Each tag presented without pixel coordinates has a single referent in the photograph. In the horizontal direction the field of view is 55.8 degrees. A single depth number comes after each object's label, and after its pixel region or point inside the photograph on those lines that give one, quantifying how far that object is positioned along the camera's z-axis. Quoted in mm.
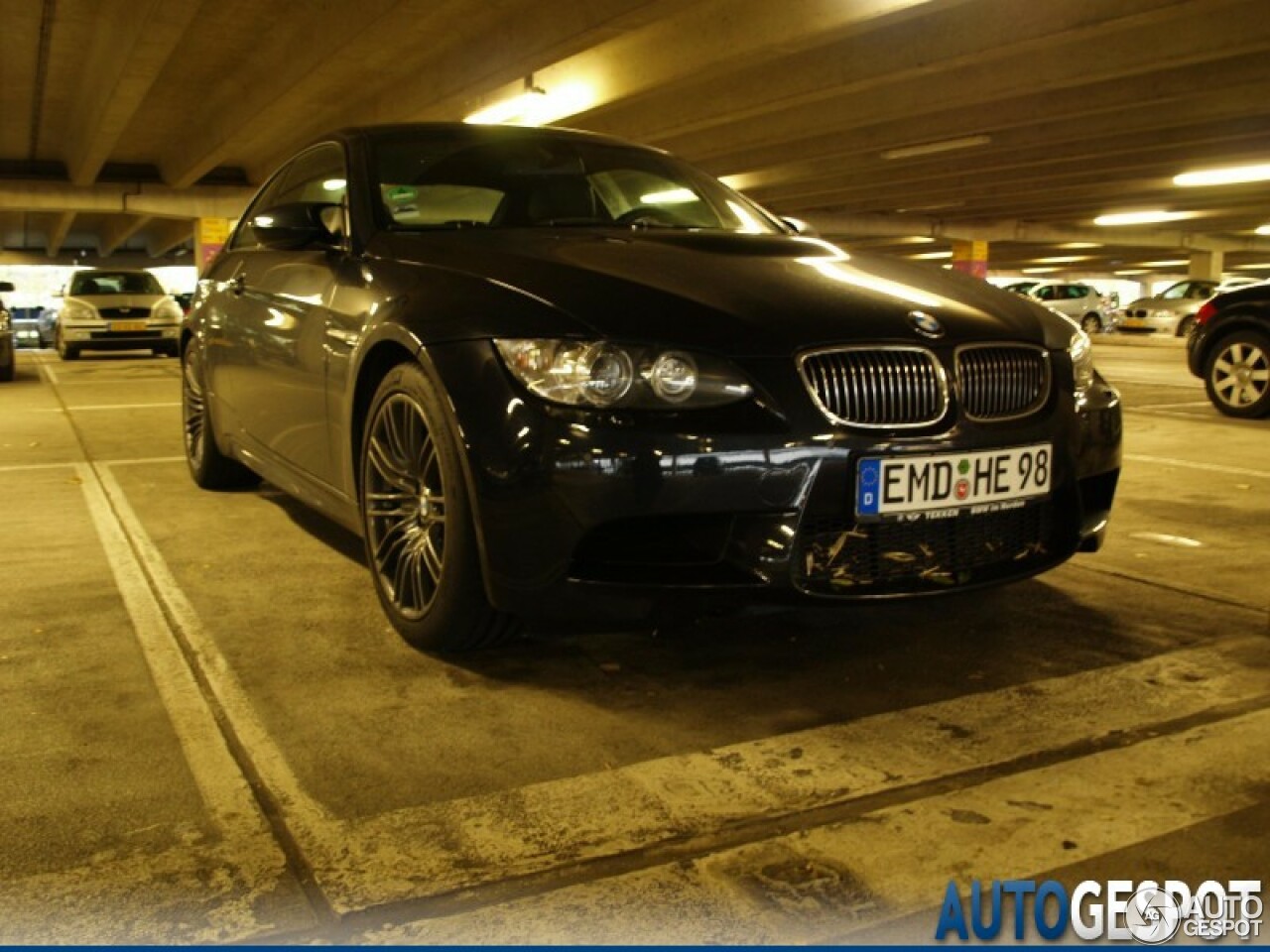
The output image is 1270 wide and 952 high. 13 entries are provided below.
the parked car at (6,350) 12789
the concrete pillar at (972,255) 35875
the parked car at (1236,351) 8750
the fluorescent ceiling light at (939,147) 17797
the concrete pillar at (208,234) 27828
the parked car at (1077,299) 31156
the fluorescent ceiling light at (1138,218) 30219
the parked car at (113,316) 16797
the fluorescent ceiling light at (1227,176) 21816
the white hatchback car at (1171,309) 26391
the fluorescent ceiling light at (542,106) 15125
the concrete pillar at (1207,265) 40312
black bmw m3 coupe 2650
